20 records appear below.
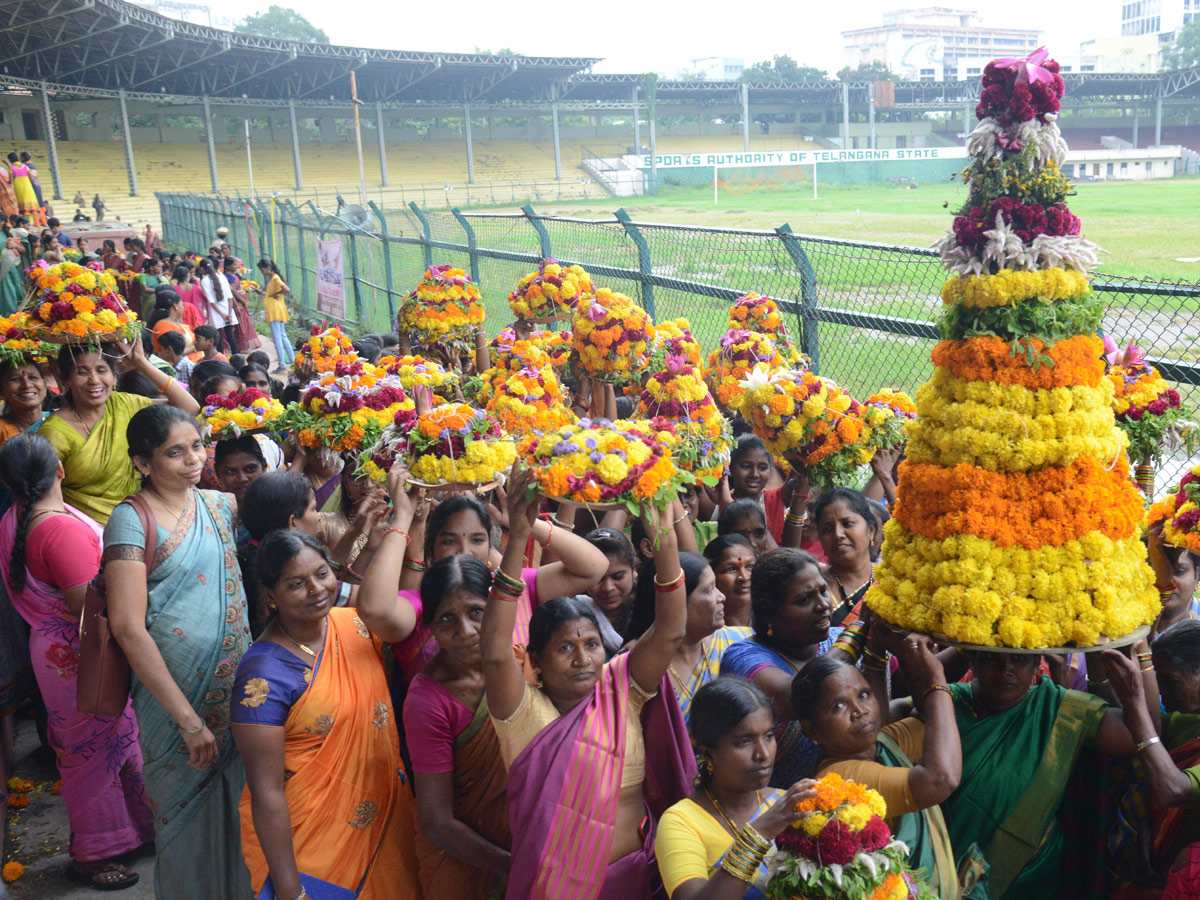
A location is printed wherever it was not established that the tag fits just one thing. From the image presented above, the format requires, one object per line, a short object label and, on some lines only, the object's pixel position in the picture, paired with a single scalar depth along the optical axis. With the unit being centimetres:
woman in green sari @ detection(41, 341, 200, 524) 546
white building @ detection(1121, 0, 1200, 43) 11759
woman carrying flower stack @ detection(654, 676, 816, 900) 261
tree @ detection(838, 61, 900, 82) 8587
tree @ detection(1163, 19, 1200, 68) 7725
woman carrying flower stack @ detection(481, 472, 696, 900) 287
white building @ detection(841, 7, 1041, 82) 13212
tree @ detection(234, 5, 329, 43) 9522
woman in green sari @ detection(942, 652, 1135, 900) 299
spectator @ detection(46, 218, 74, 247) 1950
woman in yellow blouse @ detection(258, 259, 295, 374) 1625
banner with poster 1711
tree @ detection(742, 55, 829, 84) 8888
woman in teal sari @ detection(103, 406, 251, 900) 393
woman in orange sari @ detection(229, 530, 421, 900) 329
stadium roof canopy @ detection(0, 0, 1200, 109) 3959
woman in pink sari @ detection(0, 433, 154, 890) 460
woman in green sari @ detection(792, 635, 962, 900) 278
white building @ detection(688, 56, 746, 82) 13200
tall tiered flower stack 279
